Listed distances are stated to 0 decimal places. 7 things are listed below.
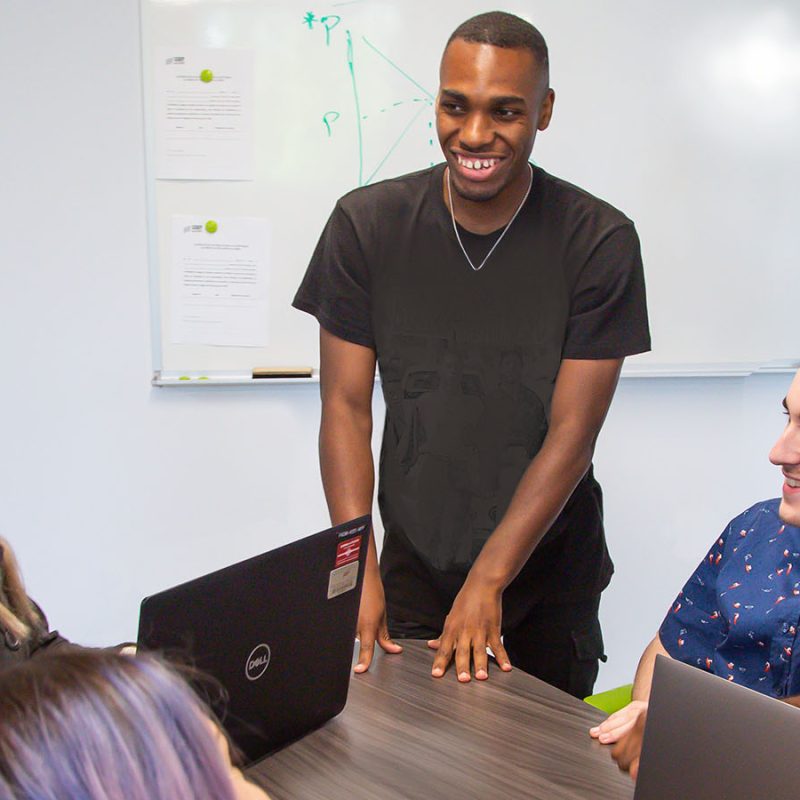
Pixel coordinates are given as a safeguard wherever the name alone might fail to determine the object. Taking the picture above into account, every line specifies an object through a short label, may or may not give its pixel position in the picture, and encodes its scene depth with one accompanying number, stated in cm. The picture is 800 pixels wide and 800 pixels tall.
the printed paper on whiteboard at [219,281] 260
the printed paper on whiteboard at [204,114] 252
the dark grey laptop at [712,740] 95
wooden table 120
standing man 170
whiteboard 258
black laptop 108
